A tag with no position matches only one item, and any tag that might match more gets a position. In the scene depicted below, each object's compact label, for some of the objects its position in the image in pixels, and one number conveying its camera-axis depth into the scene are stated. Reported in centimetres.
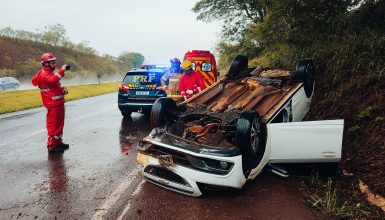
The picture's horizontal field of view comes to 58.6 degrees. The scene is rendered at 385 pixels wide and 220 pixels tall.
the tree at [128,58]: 10938
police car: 1074
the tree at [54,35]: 6675
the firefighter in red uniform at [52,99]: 701
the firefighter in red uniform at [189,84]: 805
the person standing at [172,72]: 1002
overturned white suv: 419
